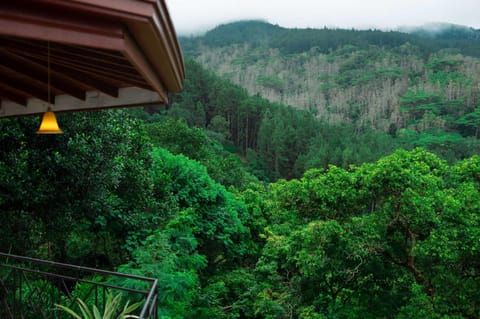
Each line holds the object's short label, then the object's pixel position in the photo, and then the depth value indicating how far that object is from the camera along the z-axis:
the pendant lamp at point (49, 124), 3.16
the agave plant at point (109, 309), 2.98
